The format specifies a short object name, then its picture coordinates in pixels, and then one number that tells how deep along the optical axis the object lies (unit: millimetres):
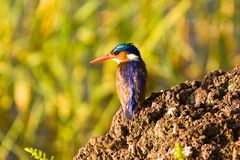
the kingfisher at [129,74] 7488
